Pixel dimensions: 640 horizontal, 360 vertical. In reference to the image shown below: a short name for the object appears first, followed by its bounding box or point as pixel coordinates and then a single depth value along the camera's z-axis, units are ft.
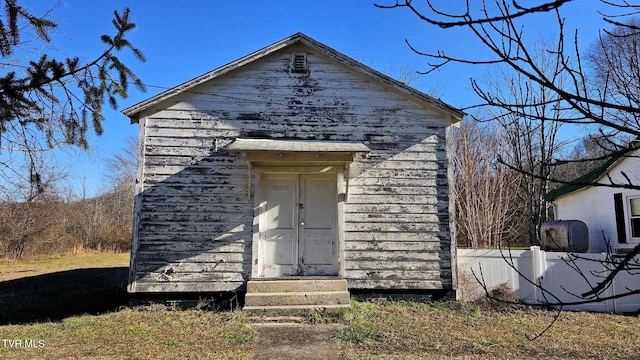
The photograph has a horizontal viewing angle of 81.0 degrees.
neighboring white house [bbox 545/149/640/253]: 36.52
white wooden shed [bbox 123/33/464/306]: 23.70
